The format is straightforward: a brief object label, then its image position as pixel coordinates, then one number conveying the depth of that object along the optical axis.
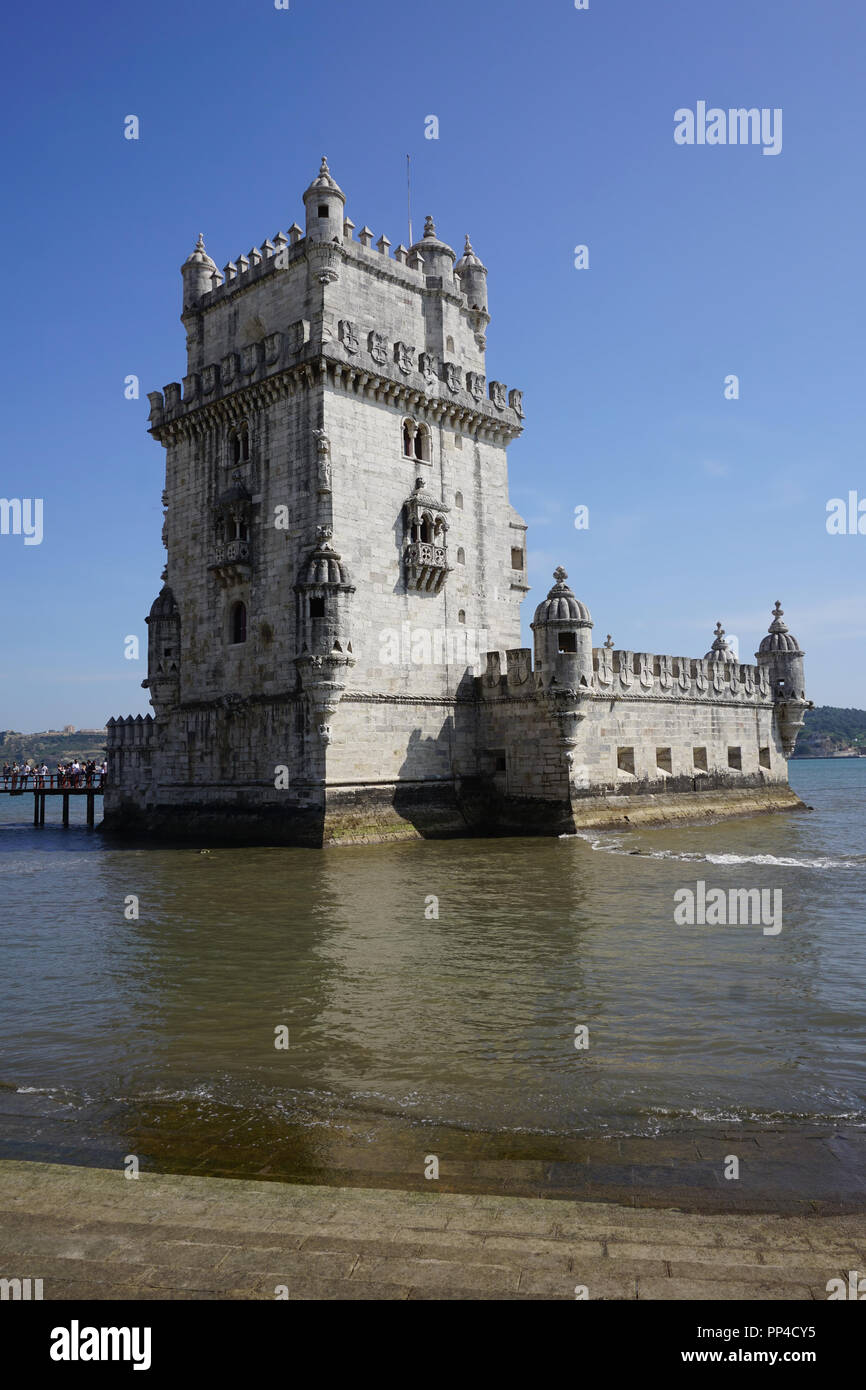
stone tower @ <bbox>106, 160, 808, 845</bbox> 29.12
